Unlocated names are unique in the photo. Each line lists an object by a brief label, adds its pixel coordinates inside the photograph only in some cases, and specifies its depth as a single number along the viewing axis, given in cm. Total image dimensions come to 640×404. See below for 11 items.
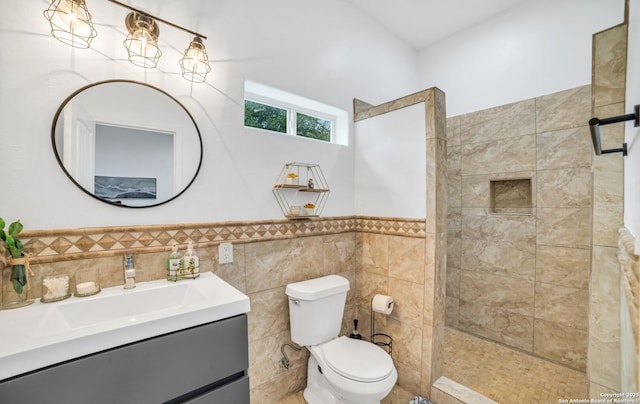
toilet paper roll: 198
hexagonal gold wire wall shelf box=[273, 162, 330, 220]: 186
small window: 192
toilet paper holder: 207
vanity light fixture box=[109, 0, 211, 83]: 128
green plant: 102
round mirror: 121
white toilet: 145
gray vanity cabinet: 75
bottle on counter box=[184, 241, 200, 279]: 139
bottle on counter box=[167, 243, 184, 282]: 135
